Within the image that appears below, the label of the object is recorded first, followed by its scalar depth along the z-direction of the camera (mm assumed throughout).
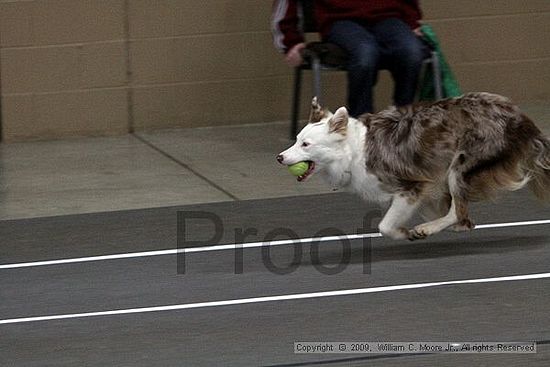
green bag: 10578
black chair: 10516
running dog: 7539
